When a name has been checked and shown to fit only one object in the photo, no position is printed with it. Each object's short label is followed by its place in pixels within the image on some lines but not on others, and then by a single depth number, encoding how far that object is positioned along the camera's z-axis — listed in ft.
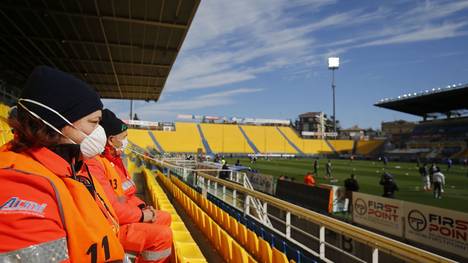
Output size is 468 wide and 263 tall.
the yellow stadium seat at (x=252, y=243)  13.62
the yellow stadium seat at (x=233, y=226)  16.54
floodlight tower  173.99
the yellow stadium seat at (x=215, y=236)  14.47
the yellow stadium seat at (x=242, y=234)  15.14
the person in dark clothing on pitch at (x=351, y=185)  40.32
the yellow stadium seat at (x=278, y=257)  10.20
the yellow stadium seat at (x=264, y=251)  11.69
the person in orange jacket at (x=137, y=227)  7.33
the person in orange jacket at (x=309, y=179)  48.93
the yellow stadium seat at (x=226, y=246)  12.54
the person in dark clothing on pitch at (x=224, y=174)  46.44
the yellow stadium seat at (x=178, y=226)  12.01
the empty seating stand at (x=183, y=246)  8.46
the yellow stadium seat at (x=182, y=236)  10.47
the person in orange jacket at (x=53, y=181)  3.13
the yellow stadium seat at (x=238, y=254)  10.89
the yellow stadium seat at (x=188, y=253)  8.28
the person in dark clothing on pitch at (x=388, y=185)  43.86
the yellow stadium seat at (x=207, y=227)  16.30
